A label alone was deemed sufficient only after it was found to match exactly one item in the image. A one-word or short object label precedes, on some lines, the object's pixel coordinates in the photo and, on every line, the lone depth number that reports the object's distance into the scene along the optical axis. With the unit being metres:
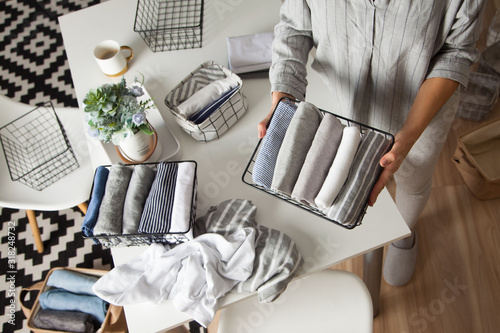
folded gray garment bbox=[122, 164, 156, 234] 1.14
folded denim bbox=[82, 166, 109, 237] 1.15
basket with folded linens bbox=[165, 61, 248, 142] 1.29
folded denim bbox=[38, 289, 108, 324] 1.66
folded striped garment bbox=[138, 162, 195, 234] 1.12
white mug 1.46
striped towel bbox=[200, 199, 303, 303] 1.07
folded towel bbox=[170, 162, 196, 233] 1.11
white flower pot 1.24
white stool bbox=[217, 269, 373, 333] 1.23
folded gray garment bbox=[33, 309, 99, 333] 1.63
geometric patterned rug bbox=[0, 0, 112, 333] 2.00
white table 1.14
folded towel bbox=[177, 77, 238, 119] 1.29
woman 1.00
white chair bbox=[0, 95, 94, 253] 1.65
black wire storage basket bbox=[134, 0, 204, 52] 1.56
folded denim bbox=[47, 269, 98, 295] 1.72
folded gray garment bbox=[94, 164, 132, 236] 1.13
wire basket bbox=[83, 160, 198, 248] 1.12
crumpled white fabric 1.06
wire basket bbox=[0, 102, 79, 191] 1.72
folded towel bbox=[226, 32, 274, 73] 1.43
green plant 1.15
